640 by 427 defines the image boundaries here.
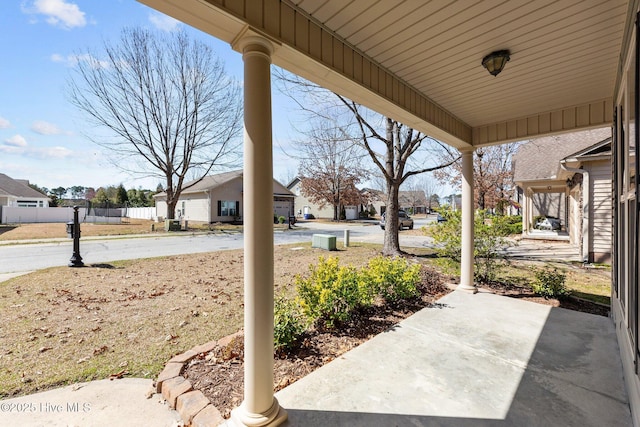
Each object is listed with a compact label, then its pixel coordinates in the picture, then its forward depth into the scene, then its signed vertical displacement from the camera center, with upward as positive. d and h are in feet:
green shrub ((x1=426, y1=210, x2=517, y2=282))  18.34 -1.92
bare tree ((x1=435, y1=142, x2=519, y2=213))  67.10 +9.68
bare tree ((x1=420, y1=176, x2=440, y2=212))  186.76 +16.13
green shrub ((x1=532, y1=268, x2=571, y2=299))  15.93 -4.60
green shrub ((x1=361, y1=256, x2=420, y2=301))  14.08 -3.68
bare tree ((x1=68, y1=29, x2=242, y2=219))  48.11 +23.42
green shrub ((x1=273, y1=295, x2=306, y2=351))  9.21 -4.08
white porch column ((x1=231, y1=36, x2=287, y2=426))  6.23 -0.59
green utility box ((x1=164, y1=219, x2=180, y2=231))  56.80 -2.98
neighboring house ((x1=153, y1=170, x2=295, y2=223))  77.82 +3.37
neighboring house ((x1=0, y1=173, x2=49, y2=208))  80.02 +5.15
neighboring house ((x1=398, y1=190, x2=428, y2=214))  173.68 +5.62
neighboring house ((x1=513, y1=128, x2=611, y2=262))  25.95 +3.10
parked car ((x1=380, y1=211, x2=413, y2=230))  67.27 -2.80
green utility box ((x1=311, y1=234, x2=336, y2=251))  34.99 -4.14
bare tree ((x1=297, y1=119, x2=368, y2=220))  97.87 +10.69
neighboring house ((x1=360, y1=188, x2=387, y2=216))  121.60 +5.29
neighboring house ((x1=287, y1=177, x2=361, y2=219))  122.93 +0.59
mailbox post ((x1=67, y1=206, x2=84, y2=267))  23.27 -3.14
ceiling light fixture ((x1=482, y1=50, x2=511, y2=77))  8.95 +4.97
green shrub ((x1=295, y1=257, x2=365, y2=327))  11.19 -3.54
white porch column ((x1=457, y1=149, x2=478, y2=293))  16.63 -0.93
